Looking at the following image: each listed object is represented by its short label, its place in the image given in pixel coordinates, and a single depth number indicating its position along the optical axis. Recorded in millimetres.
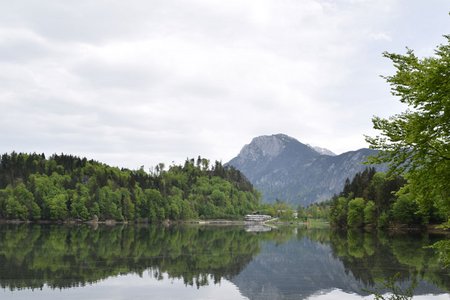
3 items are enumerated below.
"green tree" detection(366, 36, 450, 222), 22000
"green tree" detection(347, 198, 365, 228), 155300
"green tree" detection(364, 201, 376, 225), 149750
